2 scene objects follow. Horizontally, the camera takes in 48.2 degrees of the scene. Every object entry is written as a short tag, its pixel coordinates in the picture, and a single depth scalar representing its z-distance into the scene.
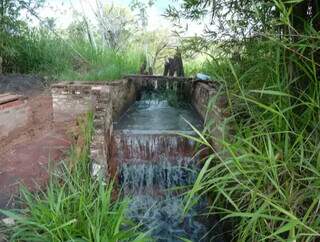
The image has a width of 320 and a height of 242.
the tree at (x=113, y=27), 11.99
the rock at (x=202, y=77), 6.48
